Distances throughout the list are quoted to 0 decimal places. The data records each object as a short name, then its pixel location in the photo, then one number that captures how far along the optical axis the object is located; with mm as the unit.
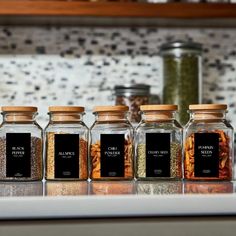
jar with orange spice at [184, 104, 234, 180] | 1255
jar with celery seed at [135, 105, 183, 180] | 1259
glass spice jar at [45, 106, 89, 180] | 1278
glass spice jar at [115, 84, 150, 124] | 1856
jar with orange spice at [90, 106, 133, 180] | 1270
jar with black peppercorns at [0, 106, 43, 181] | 1267
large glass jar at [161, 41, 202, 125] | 1852
